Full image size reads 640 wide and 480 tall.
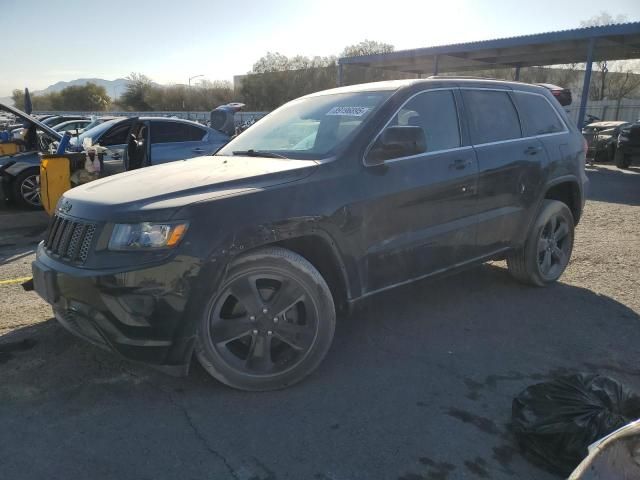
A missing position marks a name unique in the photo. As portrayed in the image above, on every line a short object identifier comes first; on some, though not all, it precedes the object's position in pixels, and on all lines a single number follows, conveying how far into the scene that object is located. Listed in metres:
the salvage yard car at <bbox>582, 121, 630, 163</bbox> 17.47
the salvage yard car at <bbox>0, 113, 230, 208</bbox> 8.29
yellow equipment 6.84
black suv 2.66
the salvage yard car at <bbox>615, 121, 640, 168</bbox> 15.16
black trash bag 2.31
